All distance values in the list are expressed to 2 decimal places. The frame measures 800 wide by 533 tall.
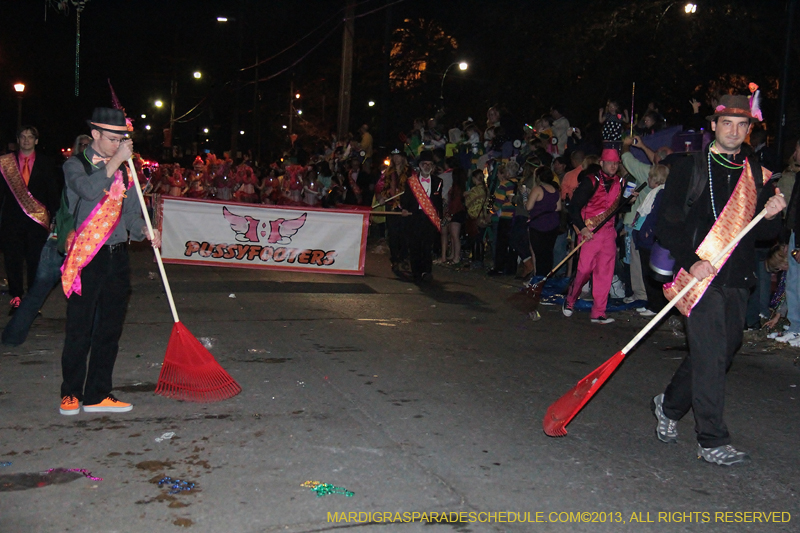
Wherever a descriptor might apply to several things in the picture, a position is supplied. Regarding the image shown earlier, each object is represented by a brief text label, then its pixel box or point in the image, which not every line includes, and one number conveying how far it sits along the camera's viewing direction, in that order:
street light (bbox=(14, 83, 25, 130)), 32.66
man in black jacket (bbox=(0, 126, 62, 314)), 9.30
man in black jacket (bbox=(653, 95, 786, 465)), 4.80
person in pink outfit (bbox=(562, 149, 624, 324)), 9.70
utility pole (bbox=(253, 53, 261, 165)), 40.45
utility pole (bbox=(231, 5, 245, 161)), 34.84
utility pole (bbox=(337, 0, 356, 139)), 23.67
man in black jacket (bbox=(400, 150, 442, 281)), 13.54
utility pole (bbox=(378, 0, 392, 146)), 20.95
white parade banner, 13.84
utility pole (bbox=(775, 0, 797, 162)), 10.75
